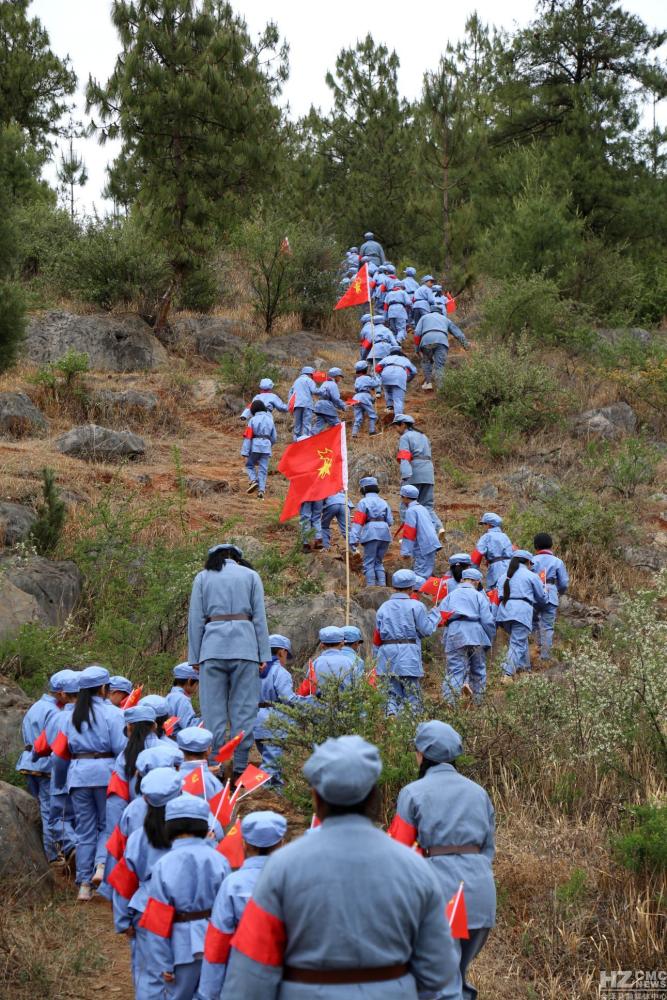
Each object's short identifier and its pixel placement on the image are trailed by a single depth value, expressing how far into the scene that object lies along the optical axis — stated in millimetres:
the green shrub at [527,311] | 23422
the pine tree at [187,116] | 24234
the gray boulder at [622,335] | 24719
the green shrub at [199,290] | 26344
